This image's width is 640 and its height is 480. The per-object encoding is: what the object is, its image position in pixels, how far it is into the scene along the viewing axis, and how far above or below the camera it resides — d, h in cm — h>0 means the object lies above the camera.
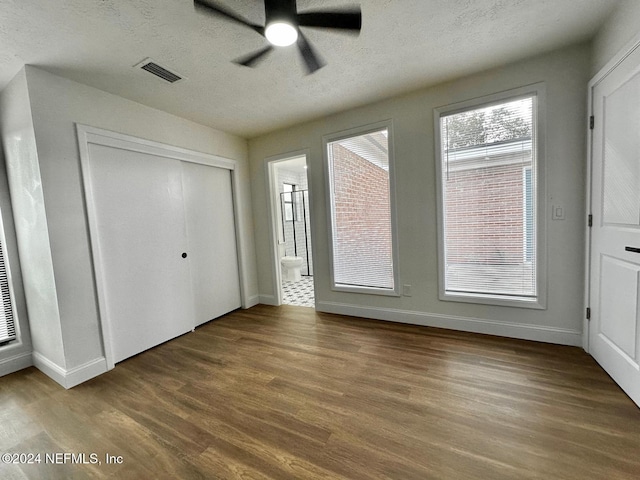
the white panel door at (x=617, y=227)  158 -16
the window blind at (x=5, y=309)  240 -63
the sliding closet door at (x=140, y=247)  236 -14
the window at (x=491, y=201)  233 +9
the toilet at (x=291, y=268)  528 -93
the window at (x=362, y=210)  299 +10
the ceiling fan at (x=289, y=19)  128 +106
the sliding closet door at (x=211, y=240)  315 -15
